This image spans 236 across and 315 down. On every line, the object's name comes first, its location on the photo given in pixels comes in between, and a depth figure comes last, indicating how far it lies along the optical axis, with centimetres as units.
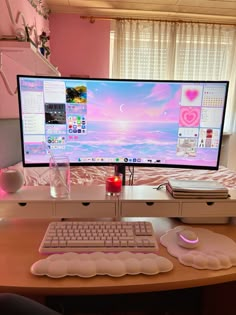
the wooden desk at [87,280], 56
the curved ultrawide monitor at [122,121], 94
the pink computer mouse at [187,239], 73
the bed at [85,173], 165
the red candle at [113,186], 93
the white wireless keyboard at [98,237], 70
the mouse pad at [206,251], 65
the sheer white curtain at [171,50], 326
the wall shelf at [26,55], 151
